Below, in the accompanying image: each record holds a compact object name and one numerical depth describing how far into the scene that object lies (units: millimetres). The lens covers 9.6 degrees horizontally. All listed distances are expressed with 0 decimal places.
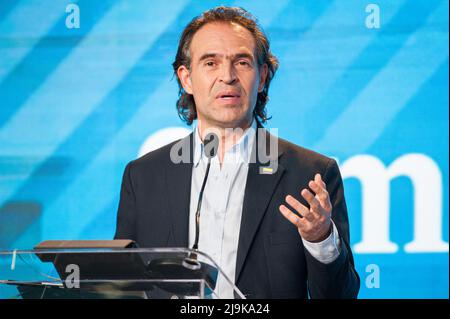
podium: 4065
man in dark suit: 4407
